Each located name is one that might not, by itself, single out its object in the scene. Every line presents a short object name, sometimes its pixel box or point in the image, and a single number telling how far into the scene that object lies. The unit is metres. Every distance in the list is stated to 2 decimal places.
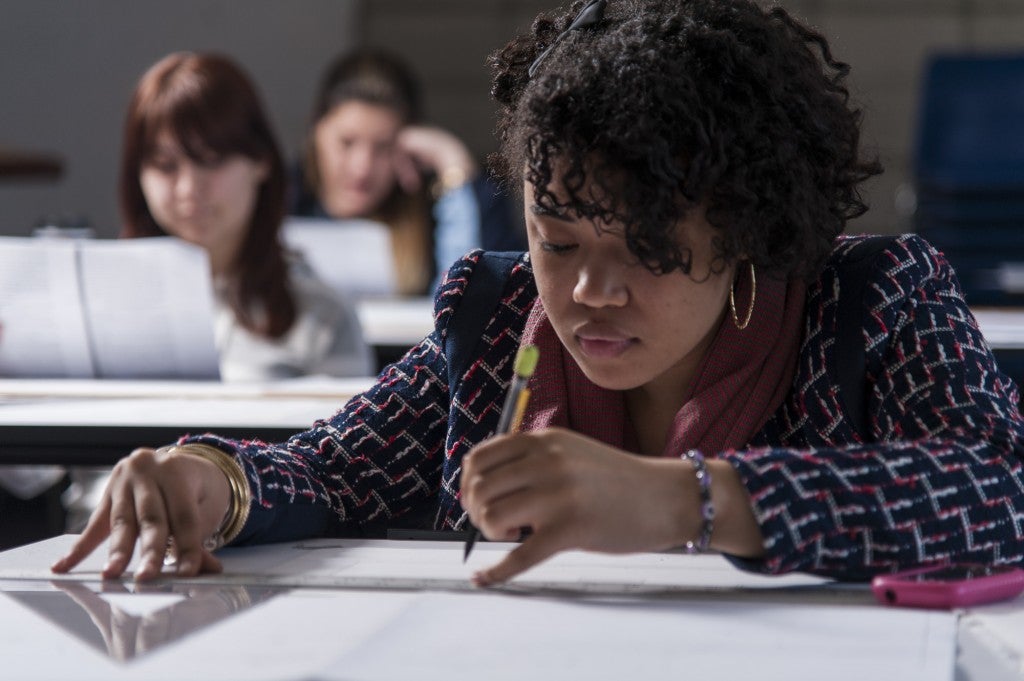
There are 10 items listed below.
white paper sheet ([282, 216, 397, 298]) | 5.09
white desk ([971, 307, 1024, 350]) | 3.13
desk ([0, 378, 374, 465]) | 2.38
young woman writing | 1.59
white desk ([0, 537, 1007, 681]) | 1.41
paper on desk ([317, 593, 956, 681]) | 1.40
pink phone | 1.56
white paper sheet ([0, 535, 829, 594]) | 1.64
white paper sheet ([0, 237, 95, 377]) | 3.06
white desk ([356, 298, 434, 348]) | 4.01
